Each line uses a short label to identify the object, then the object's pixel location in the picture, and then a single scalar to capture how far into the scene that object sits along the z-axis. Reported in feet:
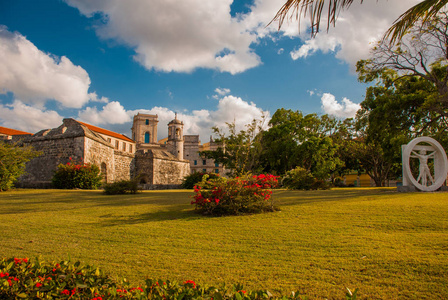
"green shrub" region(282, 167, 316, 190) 47.96
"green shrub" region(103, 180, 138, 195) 38.48
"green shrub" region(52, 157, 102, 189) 48.01
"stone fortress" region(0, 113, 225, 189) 58.90
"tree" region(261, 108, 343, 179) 85.56
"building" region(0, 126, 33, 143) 72.61
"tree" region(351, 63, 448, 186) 54.39
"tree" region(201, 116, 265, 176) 92.79
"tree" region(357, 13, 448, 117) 45.56
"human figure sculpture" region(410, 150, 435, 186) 40.73
